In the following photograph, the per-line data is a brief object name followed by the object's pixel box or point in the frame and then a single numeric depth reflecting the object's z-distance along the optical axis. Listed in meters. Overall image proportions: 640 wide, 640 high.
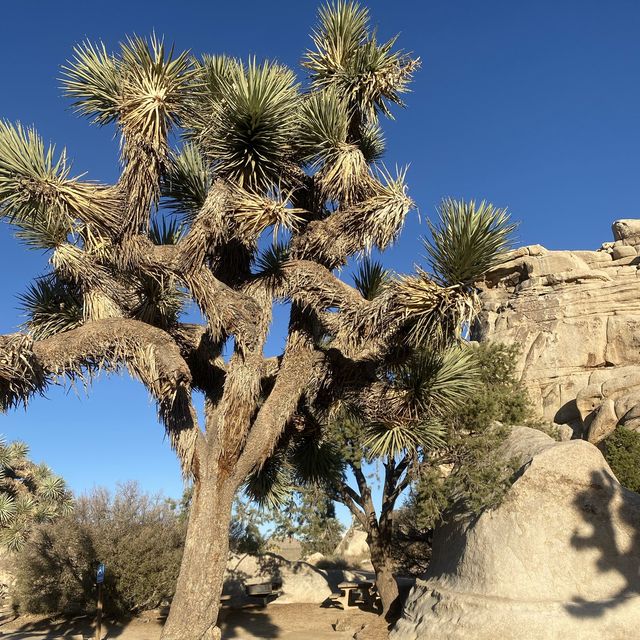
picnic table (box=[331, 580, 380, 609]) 16.67
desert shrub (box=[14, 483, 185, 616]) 13.93
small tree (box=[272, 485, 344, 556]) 16.70
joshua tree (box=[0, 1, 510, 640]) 7.46
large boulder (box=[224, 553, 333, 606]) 18.02
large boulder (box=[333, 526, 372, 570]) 34.83
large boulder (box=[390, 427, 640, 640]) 8.77
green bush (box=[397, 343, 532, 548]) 10.81
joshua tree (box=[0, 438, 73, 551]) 21.60
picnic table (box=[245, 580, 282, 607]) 16.95
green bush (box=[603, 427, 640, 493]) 19.34
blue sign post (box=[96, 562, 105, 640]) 10.46
